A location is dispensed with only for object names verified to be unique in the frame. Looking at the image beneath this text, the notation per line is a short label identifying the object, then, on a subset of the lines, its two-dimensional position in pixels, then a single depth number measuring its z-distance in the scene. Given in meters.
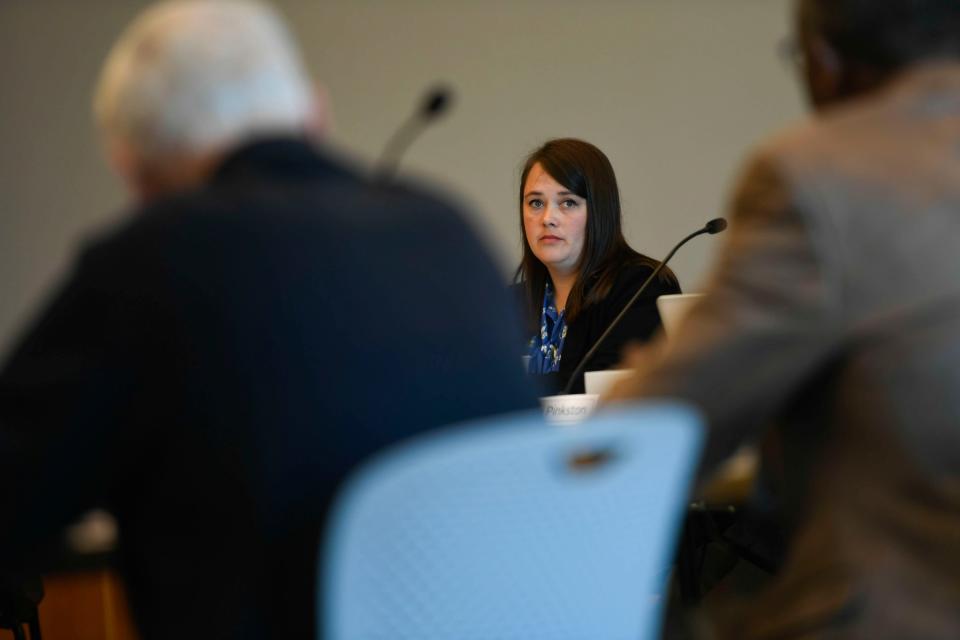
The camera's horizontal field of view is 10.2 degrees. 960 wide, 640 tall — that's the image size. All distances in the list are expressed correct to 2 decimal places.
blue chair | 4.94
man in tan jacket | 5.12
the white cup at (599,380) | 6.13
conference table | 5.22
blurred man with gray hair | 5.03
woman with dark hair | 6.95
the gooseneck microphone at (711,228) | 6.53
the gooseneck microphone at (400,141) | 9.11
